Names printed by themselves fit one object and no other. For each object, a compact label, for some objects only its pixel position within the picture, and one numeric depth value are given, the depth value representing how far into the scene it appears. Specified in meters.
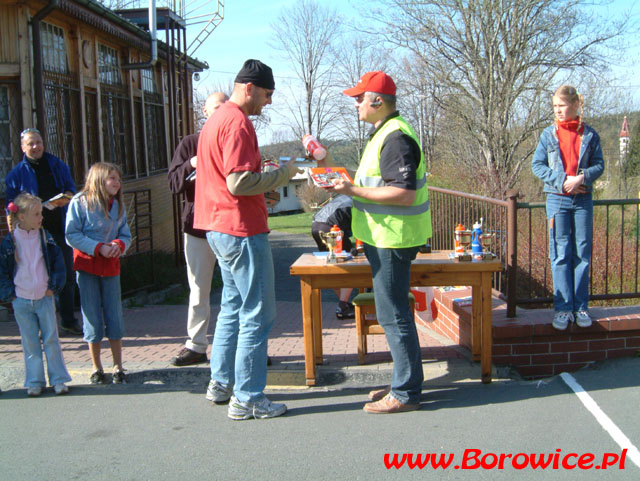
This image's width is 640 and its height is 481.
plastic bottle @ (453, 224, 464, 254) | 4.75
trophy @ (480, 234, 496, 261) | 4.77
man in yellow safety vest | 4.01
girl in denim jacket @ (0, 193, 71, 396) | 4.75
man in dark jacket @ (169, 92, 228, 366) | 5.06
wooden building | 7.67
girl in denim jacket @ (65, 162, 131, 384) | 4.94
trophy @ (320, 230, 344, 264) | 4.79
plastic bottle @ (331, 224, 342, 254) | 4.88
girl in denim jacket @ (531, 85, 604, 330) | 5.02
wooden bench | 5.19
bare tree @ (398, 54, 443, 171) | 15.64
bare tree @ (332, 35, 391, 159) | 47.19
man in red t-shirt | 3.95
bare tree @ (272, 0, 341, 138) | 47.34
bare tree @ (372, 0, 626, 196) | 14.45
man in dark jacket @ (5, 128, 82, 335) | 6.21
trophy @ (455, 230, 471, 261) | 4.70
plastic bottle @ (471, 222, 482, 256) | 4.81
